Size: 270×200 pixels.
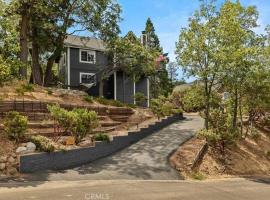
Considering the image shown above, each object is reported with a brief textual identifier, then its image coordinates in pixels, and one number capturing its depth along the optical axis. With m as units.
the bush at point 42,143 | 8.55
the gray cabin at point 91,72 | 21.15
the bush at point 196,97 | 12.34
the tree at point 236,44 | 11.08
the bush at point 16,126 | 8.56
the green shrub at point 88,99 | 13.69
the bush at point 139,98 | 19.44
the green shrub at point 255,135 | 14.79
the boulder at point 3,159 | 7.95
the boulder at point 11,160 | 8.00
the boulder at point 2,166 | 7.85
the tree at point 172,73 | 34.66
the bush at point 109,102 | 14.20
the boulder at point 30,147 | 8.40
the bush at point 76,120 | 9.35
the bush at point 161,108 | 15.33
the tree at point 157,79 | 25.83
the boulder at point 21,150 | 8.25
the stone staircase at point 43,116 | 10.32
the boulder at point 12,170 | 7.79
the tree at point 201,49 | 11.35
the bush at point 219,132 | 11.61
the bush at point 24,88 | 12.19
